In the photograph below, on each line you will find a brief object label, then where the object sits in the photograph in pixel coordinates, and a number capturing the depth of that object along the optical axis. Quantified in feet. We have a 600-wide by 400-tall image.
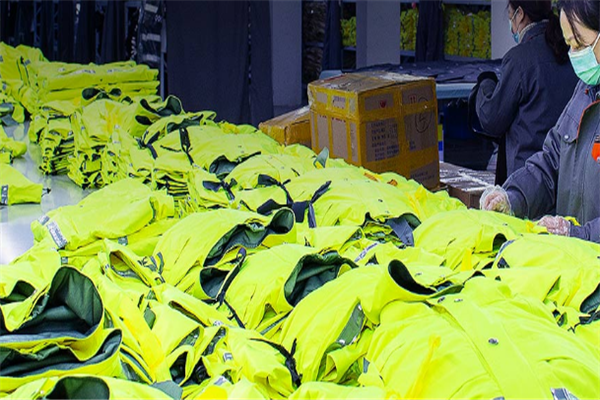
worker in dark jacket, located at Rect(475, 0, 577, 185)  14.25
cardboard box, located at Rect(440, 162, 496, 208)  15.35
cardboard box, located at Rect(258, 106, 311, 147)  17.90
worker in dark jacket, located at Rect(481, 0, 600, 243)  10.03
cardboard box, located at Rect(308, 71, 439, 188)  15.43
